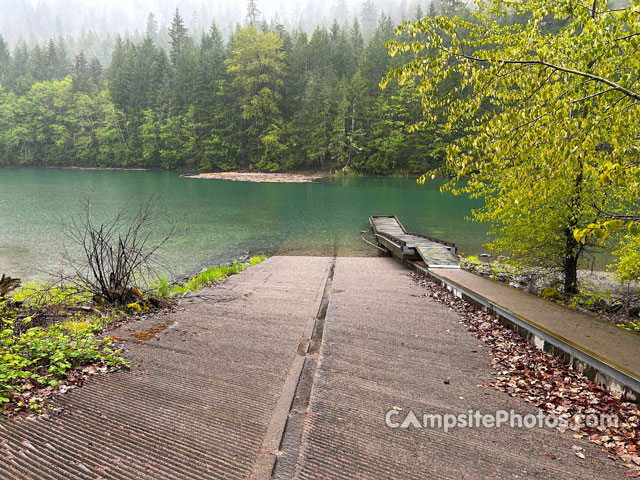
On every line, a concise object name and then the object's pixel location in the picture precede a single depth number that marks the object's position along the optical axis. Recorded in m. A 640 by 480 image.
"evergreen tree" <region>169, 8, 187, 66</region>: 75.50
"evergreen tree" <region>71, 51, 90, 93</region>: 74.06
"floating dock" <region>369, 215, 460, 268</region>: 11.09
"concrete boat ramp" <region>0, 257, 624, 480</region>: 2.60
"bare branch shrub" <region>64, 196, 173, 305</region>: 6.65
